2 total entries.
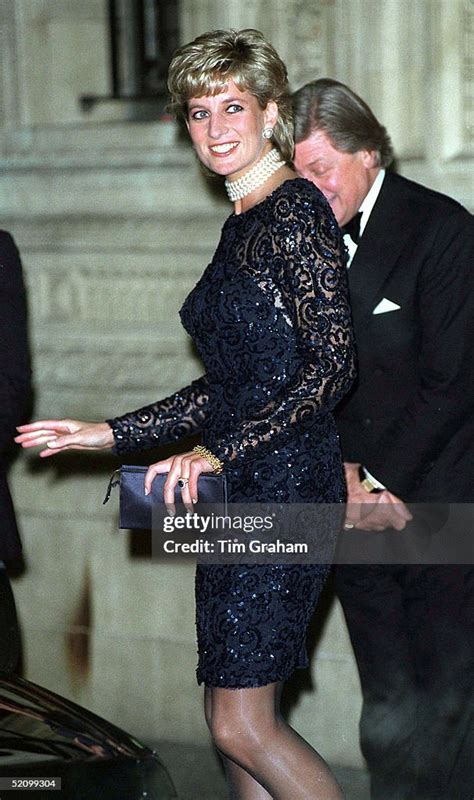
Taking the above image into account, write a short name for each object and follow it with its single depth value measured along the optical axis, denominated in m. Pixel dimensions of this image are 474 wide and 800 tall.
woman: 6.02
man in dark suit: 7.12
